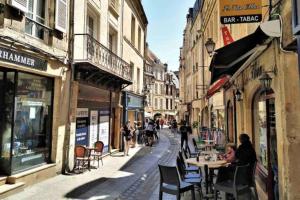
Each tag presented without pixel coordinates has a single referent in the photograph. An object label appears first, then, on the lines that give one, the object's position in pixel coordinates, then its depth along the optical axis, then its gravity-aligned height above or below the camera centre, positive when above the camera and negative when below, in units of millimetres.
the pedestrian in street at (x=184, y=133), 16594 -658
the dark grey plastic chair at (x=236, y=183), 5535 -1215
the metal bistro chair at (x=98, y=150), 10959 -1083
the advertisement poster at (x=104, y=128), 13547 -334
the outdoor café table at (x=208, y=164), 6863 -1001
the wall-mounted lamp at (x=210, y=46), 10641 +2732
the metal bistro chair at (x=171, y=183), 5629 -1206
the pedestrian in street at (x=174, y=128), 30781 -704
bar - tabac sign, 6473 +2446
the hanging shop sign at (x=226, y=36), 10898 +3133
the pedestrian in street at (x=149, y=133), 19323 -790
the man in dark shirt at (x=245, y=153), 6400 -681
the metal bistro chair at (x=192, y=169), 7877 -1292
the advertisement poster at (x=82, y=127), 11069 -235
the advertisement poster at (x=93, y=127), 12380 -260
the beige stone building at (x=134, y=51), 17141 +4561
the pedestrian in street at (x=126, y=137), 14273 -780
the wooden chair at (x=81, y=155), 9953 -1157
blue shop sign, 17822 +1289
